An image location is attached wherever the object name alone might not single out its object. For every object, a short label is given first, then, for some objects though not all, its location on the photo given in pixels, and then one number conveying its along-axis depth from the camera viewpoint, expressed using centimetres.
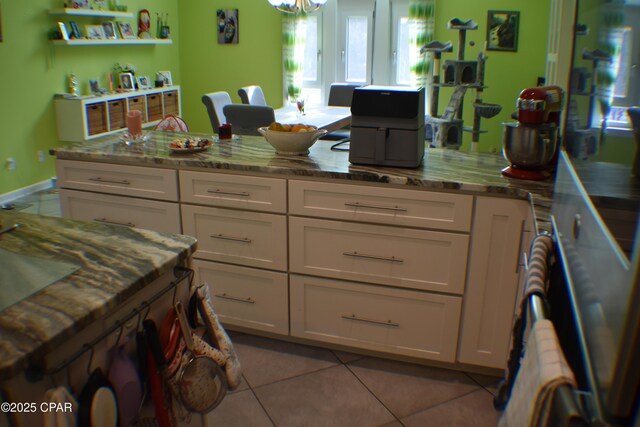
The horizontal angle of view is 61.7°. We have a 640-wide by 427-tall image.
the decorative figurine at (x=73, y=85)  544
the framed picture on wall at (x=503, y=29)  608
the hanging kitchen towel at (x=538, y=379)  73
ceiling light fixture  471
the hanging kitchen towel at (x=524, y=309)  112
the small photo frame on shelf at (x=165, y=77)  675
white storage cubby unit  528
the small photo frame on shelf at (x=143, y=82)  636
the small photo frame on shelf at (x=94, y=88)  569
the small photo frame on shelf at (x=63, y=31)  512
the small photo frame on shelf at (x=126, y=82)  606
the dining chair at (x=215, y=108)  481
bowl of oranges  244
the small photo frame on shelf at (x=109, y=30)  573
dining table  470
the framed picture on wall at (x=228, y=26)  696
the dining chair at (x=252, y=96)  546
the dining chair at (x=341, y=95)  603
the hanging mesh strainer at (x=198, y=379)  125
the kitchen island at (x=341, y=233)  211
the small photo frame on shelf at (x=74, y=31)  529
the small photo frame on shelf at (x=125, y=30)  600
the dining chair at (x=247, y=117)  411
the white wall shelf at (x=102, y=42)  513
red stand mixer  195
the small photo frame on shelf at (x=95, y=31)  549
